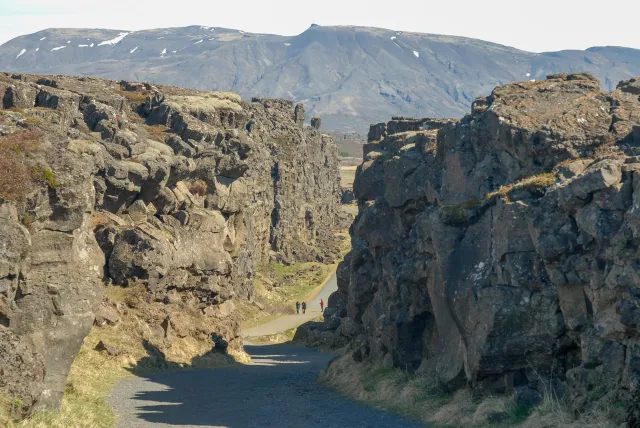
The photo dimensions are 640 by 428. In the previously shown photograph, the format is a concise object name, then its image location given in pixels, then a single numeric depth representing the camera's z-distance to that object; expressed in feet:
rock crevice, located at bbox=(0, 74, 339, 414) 80.18
